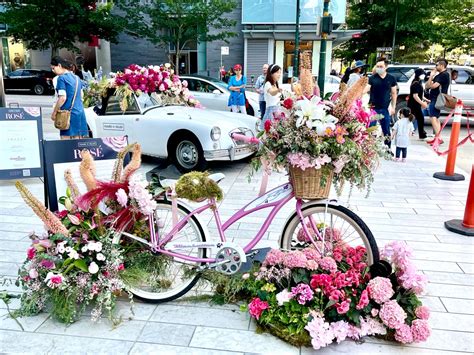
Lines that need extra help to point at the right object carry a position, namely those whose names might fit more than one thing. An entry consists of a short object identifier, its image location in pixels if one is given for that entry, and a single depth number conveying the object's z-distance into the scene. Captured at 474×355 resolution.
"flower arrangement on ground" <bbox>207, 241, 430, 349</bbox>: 2.73
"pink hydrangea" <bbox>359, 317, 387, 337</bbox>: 2.74
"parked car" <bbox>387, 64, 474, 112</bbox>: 13.12
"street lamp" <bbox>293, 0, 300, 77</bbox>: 16.95
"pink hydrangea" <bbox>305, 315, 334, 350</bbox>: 2.65
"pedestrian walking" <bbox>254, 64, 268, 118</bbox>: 10.61
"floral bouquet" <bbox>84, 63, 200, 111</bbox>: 7.41
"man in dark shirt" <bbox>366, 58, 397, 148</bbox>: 8.38
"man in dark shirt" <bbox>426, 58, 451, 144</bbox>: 10.05
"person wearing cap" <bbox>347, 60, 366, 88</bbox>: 10.52
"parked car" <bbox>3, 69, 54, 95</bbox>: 24.06
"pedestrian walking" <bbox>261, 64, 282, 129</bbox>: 7.56
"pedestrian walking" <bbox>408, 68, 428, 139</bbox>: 10.04
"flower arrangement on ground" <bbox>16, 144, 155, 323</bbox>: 2.95
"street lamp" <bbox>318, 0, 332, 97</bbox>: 12.13
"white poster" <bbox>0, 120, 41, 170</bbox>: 5.98
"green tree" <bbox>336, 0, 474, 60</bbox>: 21.86
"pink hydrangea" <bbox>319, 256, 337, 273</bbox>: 3.00
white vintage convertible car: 6.75
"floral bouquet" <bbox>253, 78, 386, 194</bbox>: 2.86
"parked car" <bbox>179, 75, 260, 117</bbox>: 11.70
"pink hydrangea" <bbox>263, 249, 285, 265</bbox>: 3.07
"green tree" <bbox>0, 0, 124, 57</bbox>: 21.84
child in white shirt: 7.86
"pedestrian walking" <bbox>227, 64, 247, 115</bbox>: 11.21
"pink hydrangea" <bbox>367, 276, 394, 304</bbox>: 2.78
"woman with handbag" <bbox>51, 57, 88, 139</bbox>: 5.98
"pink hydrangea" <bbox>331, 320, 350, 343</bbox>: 2.70
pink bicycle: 3.13
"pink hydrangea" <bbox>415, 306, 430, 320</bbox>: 2.83
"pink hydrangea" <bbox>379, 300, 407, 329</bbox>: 2.71
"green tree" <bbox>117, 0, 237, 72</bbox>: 19.02
